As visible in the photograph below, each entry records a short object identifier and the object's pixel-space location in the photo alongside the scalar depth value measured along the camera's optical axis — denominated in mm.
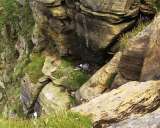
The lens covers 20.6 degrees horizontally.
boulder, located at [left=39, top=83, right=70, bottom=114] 25609
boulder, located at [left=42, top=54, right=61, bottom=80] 28669
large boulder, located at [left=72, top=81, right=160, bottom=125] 13383
